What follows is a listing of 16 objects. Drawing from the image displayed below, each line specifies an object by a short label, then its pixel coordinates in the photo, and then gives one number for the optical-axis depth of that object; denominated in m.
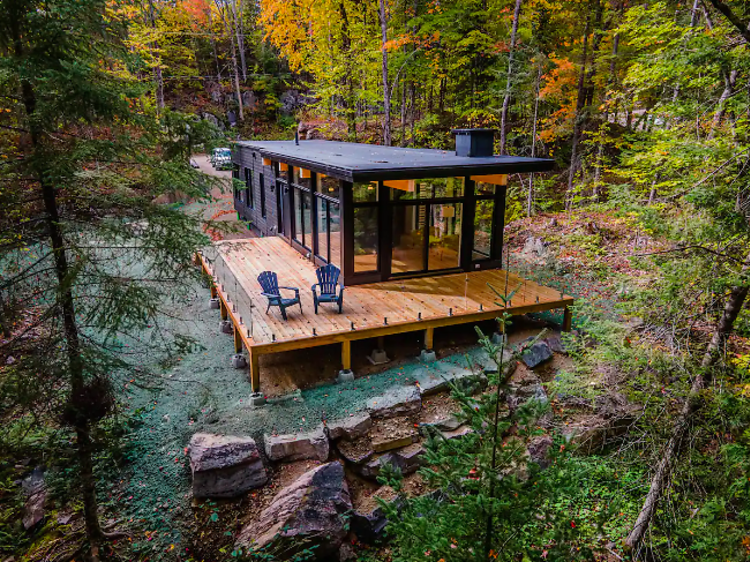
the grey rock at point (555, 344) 8.88
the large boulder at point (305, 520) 5.26
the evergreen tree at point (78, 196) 4.01
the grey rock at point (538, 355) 8.41
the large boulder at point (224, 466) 5.87
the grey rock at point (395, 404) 7.25
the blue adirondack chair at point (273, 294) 8.42
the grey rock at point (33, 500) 5.47
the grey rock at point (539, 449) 6.90
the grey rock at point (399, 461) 6.67
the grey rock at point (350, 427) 6.84
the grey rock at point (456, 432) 7.08
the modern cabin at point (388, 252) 8.49
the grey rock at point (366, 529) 5.93
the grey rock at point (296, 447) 6.46
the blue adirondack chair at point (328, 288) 8.66
